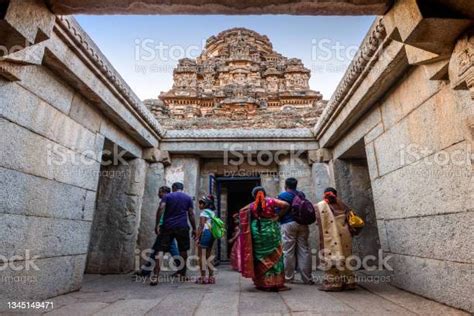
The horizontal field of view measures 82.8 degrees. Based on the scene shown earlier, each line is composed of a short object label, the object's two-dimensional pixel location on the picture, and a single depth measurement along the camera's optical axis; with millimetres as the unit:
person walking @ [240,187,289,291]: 3225
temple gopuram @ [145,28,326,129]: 16109
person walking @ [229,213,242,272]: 4766
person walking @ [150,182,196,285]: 3873
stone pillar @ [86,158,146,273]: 4621
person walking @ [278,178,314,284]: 3621
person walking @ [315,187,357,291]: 3158
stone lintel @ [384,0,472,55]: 1549
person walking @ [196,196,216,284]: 3723
